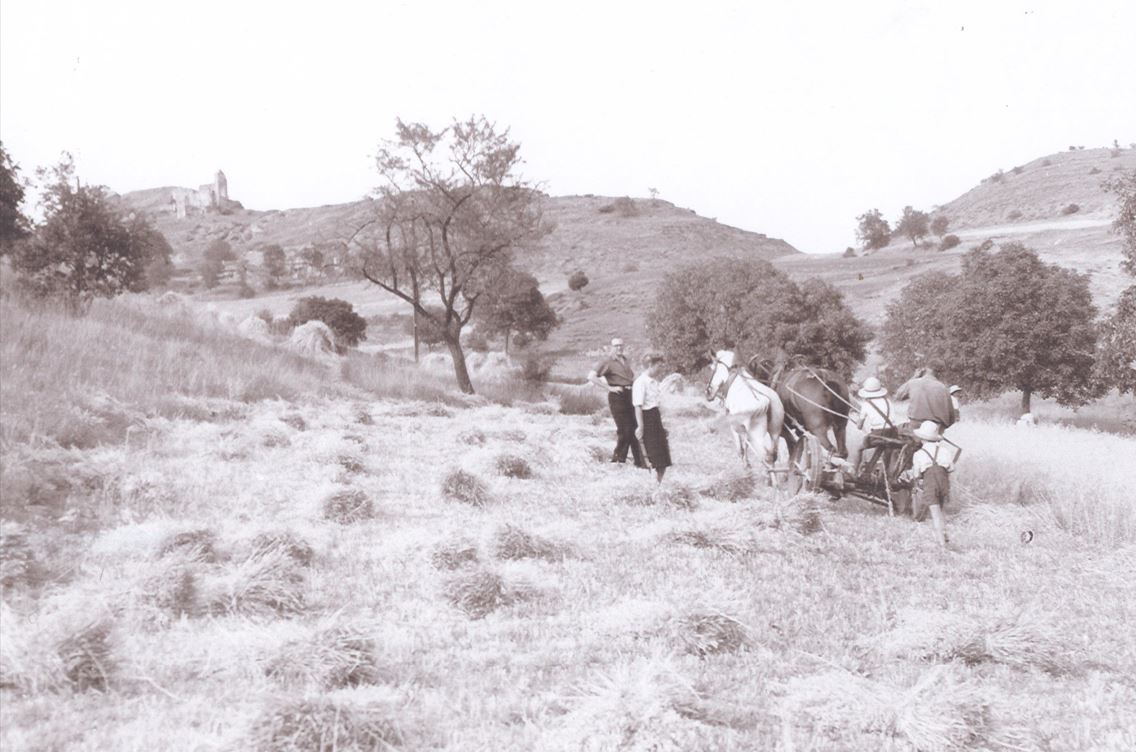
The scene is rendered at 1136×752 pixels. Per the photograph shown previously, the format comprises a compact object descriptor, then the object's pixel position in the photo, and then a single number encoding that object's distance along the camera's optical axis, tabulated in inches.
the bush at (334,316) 2094.0
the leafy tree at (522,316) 2082.9
